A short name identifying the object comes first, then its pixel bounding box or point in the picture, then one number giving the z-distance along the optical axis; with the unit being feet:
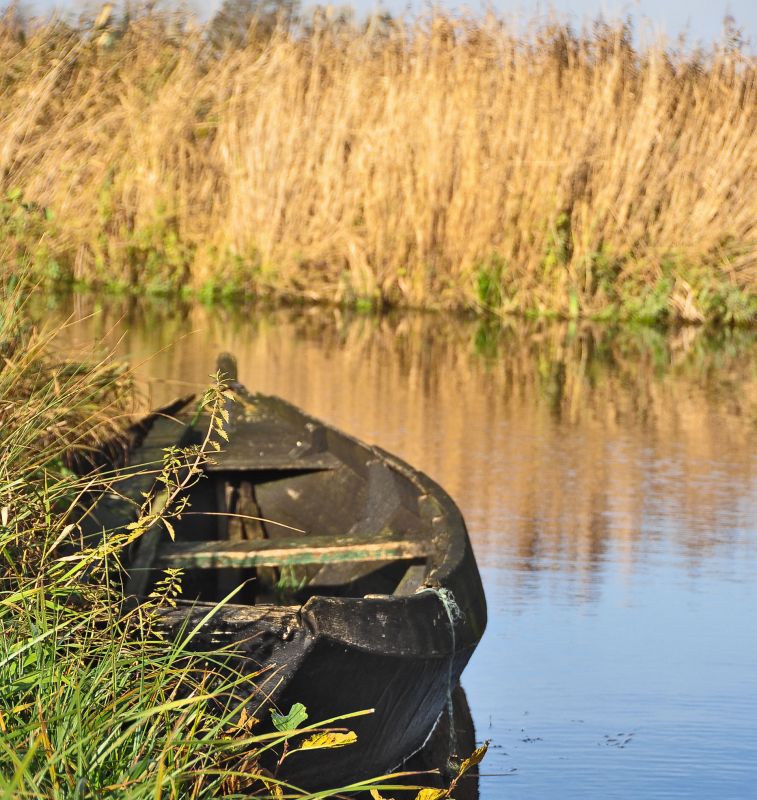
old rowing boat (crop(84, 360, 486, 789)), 19.94
